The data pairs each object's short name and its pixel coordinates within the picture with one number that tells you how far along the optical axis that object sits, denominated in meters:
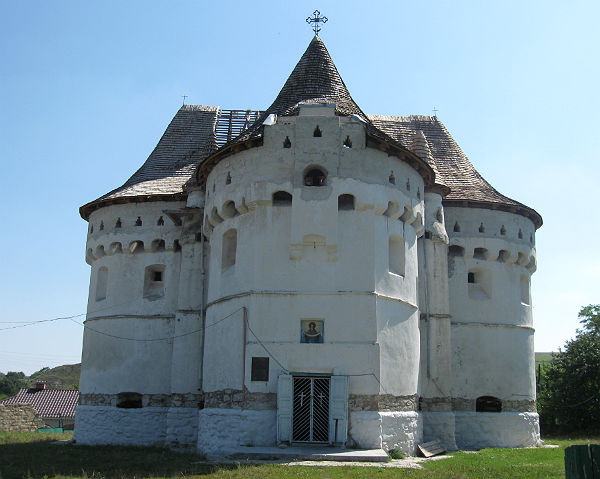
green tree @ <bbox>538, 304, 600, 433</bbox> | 32.81
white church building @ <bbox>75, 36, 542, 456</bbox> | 18.73
